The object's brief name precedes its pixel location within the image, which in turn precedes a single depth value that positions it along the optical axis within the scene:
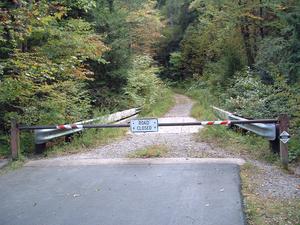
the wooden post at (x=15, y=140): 7.70
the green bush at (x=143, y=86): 19.95
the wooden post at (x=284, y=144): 6.70
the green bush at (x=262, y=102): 7.81
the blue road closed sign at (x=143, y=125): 7.44
